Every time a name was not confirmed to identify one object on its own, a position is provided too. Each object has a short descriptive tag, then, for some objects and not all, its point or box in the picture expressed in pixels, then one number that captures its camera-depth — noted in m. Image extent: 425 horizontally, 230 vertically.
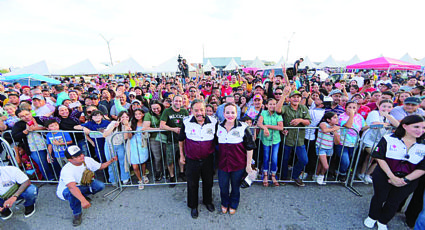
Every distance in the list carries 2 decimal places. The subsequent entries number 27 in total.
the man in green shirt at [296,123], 3.47
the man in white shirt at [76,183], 2.82
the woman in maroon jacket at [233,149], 2.67
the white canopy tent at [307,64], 24.46
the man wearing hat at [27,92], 7.37
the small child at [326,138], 3.37
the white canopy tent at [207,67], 30.22
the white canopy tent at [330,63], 27.09
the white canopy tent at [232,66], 28.53
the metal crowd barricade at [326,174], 3.47
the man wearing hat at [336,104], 3.81
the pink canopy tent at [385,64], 13.53
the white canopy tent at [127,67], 15.45
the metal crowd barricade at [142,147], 3.66
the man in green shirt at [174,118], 3.50
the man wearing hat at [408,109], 3.37
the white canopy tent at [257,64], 29.51
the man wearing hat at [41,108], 4.46
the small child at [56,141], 3.60
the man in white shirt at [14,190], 2.84
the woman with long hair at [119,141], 3.59
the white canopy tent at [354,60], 25.31
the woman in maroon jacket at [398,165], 2.31
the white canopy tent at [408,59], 22.23
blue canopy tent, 12.14
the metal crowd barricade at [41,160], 3.67
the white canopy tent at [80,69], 15.77
